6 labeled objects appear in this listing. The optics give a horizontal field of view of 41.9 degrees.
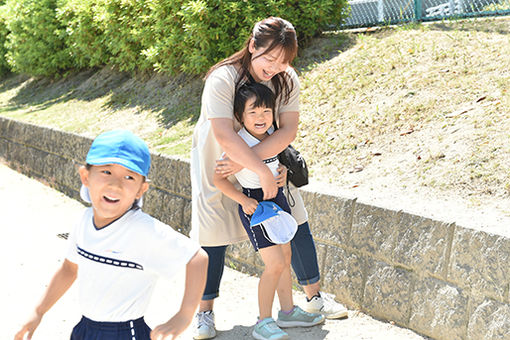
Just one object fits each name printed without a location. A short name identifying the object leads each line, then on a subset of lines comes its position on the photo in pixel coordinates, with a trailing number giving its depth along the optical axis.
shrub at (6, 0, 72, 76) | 12.96
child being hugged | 3.58
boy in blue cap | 2.33
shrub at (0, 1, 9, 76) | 15.73
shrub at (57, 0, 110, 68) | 10.77
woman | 3.56
